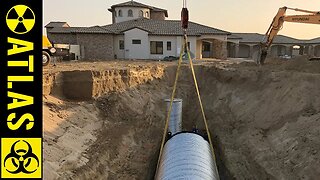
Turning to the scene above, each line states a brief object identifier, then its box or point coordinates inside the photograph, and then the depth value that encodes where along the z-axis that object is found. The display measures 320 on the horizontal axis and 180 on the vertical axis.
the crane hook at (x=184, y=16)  7.09
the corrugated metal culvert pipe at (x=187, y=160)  6.07
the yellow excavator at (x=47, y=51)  14.57
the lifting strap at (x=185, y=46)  7.67
